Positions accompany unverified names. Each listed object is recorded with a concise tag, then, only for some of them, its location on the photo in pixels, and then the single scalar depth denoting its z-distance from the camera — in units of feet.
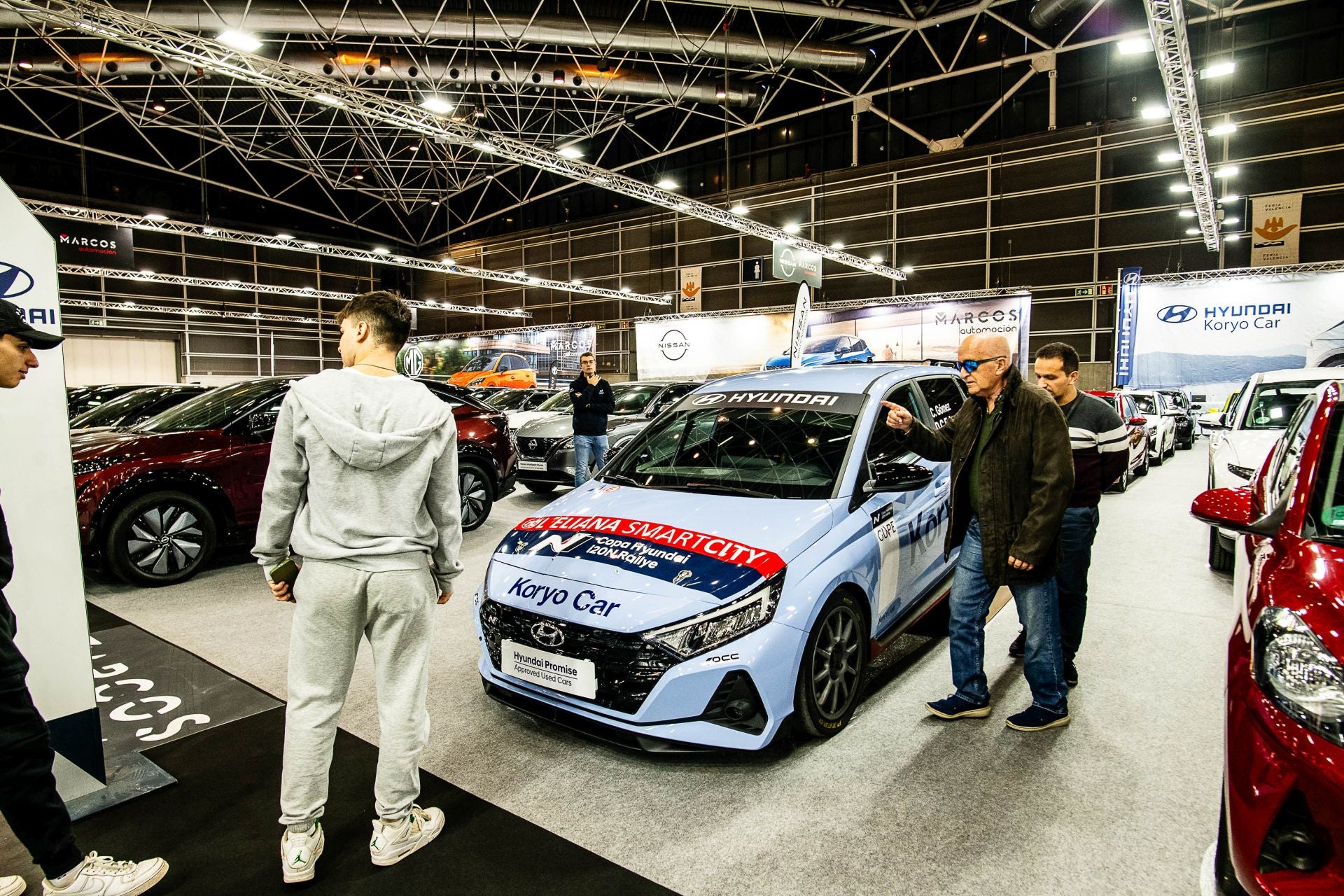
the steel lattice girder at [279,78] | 32.40
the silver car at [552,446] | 27.55
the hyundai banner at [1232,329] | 51.39
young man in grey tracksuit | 6.51
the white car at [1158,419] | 40.19
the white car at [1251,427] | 17.22
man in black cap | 5.73
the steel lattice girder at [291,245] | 58.49
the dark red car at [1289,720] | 4.76
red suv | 16.34
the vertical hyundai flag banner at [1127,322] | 57.41
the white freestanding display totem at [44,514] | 7.61
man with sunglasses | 9.00
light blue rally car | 8.15
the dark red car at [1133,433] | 31.37
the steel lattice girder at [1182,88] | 32.50
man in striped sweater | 10.66
